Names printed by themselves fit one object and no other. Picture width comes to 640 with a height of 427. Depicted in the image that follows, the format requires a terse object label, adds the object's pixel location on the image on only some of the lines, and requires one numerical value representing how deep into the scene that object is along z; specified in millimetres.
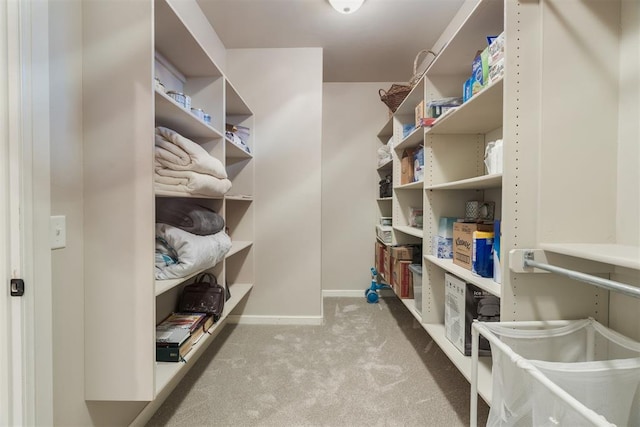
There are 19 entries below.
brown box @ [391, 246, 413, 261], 2400
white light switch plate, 931
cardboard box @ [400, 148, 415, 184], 2299
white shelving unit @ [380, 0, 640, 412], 973
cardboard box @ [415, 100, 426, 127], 1854
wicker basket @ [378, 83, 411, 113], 2605
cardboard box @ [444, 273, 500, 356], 1390
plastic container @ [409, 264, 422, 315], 1994
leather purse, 1757
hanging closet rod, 655
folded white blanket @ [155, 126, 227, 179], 1390
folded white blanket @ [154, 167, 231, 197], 1385
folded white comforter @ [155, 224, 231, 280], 1329
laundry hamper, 725
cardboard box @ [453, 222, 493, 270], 1403
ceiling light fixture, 1944
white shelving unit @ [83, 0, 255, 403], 1053
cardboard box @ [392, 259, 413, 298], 2291
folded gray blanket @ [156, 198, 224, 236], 1547
